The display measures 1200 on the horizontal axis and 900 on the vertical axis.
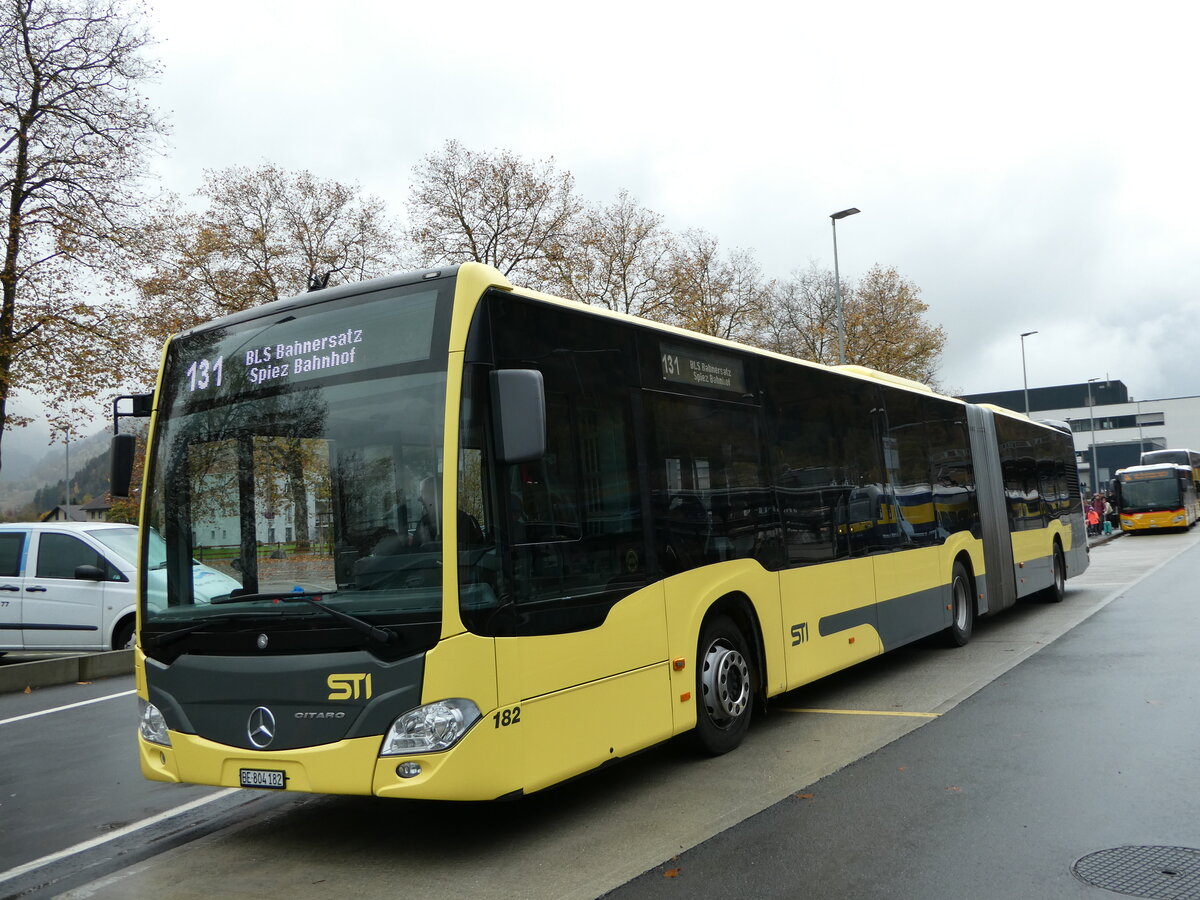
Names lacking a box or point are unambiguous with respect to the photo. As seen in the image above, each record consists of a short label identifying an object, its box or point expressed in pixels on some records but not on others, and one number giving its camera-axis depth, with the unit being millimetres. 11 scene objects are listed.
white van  13273
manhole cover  4336
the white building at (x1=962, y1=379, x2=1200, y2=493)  100750
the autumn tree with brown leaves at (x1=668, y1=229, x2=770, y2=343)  40938
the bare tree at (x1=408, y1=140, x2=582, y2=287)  36375
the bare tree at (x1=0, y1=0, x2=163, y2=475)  23078
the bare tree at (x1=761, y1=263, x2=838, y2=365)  52594
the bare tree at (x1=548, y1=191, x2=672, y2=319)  38781
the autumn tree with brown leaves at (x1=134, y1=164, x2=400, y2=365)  33438
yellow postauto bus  40344
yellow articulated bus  5070
